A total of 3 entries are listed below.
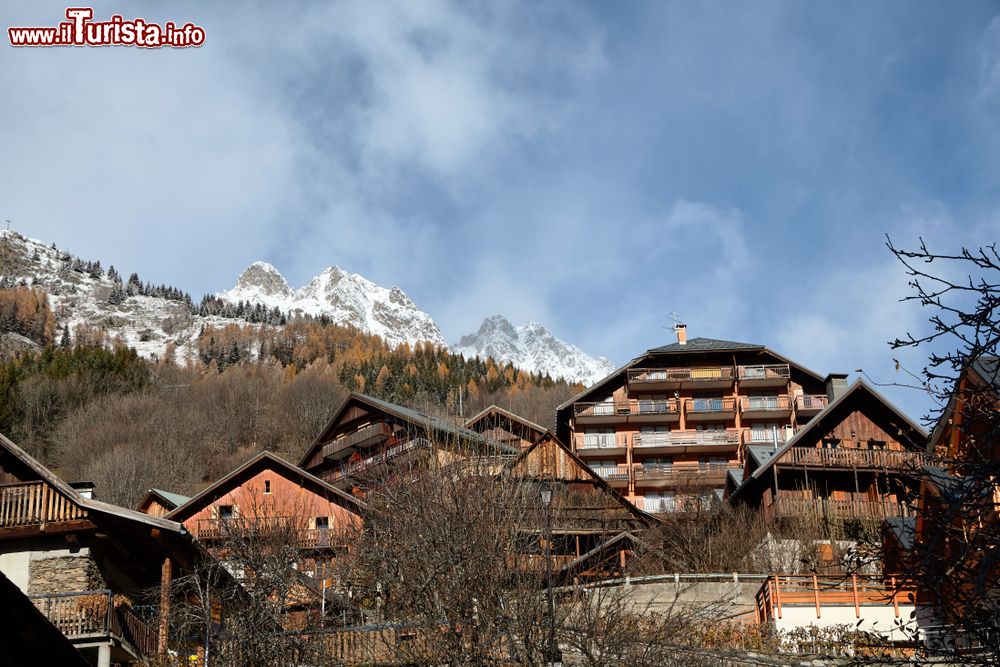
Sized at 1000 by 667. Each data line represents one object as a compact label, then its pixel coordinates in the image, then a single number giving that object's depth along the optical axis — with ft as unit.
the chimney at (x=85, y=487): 106.11
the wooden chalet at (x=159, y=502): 165.48
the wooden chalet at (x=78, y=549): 76.64
